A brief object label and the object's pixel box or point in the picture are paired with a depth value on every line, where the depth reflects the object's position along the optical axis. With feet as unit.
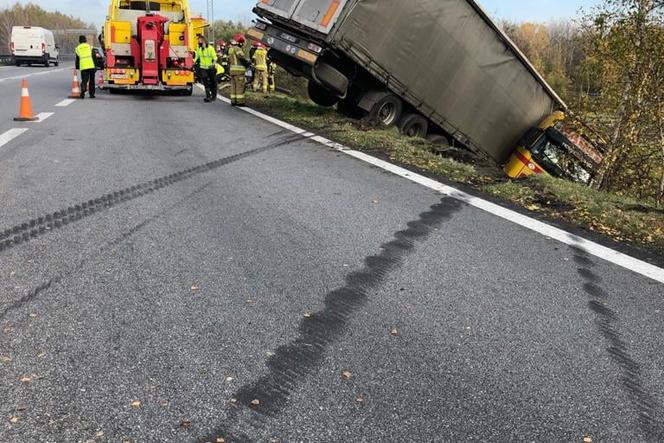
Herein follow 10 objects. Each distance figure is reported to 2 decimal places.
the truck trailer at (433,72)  35.73
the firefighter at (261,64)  62.13
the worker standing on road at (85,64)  50.16
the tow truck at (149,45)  54.19
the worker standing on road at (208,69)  54.49
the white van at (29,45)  127.24
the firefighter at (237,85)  47.26
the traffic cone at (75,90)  52.70
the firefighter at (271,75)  66.37
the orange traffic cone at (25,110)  35.14
